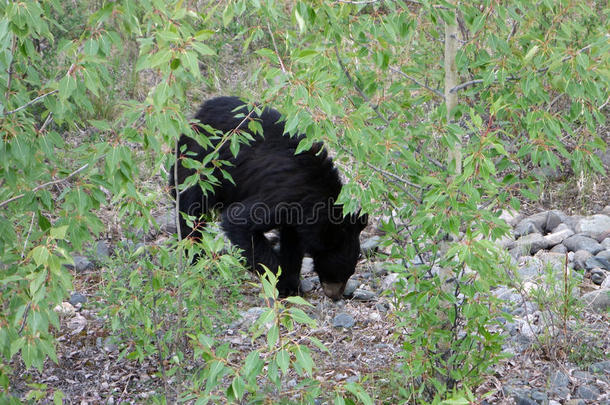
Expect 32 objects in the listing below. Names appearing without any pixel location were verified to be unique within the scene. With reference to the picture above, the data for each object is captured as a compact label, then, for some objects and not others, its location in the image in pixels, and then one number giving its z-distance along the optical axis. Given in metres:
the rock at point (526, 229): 11.84
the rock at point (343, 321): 9.87
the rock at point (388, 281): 10.79
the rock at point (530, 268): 9.78
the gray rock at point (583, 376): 7.64
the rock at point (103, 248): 11.97
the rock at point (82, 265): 11.50
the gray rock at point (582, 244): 10.80
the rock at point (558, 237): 11.24
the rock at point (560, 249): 10.95
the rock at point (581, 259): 10.41
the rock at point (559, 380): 7.59
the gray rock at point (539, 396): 7.35
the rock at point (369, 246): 11.90
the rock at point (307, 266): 12.28
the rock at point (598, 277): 10.00
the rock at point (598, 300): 9.09
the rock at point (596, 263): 10.29
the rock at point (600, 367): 7.73
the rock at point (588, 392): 7.40
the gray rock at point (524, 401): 7.30
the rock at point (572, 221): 11.89
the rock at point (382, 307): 10.20
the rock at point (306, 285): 11.45
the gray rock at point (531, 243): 10.92
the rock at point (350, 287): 11.00
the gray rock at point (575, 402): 7.28
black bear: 10.61
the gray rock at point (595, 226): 11.38
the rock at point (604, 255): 10.45
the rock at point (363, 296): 10.78
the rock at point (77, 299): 10.46
